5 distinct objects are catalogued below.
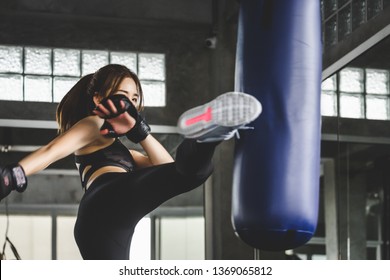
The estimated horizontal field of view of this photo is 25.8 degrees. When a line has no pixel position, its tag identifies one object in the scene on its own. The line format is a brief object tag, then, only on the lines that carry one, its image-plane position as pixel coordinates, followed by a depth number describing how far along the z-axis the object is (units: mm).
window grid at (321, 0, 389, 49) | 5375
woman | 4441
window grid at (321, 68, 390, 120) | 5520
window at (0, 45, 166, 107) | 5473
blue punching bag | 3682
